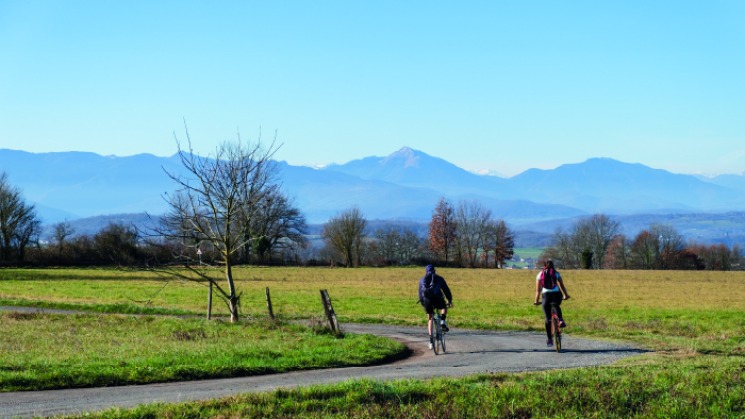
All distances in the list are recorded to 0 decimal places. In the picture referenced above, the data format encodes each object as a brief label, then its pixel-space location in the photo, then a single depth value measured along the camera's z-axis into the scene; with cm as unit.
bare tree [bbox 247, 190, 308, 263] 9524
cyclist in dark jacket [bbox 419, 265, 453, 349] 1958
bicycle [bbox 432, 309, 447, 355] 1942
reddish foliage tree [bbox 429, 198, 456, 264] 11881
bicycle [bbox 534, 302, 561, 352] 1928
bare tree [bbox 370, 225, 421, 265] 14662
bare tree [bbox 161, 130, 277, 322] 2469
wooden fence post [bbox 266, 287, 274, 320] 2553
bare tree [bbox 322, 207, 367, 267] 10094
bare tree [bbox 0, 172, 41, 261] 8419
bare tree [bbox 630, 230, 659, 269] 12756
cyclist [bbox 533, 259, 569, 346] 1948
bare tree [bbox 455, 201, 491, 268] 12638
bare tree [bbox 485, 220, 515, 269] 11838
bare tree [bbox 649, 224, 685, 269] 12088
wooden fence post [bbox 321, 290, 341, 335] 2245
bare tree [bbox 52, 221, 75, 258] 9574
